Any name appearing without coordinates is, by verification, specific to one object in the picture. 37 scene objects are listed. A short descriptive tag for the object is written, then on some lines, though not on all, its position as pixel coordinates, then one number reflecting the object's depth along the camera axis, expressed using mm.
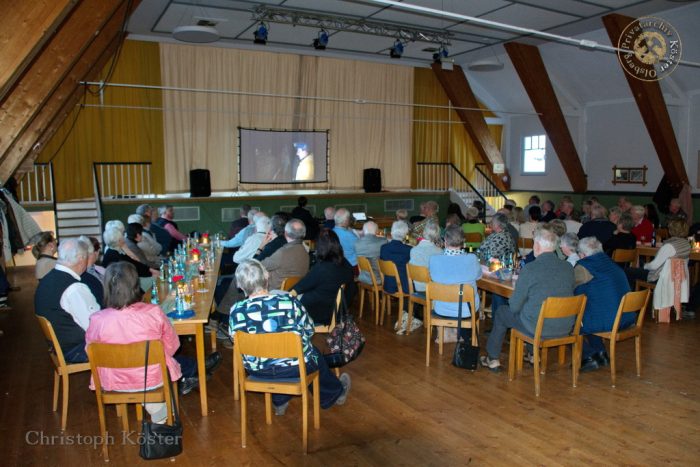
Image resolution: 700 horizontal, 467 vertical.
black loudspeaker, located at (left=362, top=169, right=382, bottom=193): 14945
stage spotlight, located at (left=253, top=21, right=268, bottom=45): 10406
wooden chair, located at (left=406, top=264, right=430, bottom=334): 5636
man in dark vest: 3896
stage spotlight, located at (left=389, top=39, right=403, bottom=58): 11766
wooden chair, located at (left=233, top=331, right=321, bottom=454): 3391
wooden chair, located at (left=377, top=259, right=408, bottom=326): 6091
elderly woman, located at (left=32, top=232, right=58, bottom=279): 5590
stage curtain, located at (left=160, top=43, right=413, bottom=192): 13086
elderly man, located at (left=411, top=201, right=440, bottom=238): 7913
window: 15570
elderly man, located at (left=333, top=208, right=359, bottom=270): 7242
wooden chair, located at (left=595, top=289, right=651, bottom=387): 4484
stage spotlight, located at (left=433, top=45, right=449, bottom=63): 12195
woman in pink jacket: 3395
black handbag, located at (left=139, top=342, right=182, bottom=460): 3316
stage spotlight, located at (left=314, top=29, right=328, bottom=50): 10812
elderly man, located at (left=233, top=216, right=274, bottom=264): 6457
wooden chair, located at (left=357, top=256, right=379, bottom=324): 6590
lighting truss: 10508
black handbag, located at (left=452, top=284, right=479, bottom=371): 4949
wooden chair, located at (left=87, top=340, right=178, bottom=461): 3270
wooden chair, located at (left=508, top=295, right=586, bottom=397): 4277
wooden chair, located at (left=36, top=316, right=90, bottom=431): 3780
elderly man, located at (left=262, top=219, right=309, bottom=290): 5359
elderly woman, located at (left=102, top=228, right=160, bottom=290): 5359
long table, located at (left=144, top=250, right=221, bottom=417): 3959
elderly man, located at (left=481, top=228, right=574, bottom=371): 4445
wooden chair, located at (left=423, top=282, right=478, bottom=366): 4922
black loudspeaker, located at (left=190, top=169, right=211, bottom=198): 12719
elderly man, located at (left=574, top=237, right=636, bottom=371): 4656
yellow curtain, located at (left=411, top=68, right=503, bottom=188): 15953
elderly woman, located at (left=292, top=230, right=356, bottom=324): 4828
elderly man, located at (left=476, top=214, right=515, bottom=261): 6043
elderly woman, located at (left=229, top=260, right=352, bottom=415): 3492
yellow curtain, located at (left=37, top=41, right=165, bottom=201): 11969
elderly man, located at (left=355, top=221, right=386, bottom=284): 6883
